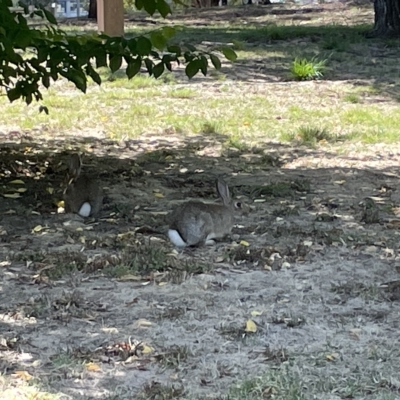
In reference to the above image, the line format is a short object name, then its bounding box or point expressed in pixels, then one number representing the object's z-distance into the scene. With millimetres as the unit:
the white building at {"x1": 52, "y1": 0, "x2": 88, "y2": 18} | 30594
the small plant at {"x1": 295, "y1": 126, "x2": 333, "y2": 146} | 8820
